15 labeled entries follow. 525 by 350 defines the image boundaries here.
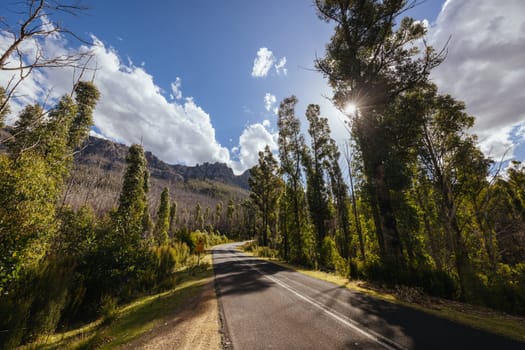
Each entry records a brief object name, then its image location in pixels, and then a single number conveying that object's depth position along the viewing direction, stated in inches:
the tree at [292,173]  730.8
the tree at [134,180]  892.0
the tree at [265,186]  1089.4
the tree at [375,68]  390.7
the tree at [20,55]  112.6
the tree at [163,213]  1497.4
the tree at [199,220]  3115.2
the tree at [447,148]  486.3
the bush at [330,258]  505.4
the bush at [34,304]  196.4
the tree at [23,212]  219.6
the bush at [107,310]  241.1
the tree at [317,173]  832.9
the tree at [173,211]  2644.7
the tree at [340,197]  1019.3
